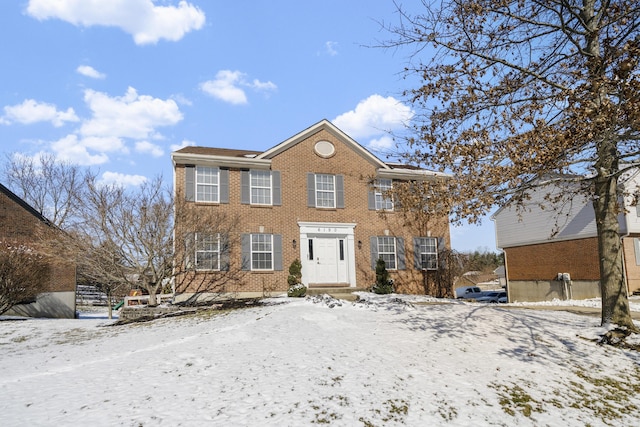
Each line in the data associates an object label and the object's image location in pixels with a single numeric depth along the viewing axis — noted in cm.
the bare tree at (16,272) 1527
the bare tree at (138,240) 1398
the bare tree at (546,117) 778
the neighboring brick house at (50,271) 1814
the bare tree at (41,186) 3422
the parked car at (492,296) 2986
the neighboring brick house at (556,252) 2247
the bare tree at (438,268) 1978
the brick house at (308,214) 1709
